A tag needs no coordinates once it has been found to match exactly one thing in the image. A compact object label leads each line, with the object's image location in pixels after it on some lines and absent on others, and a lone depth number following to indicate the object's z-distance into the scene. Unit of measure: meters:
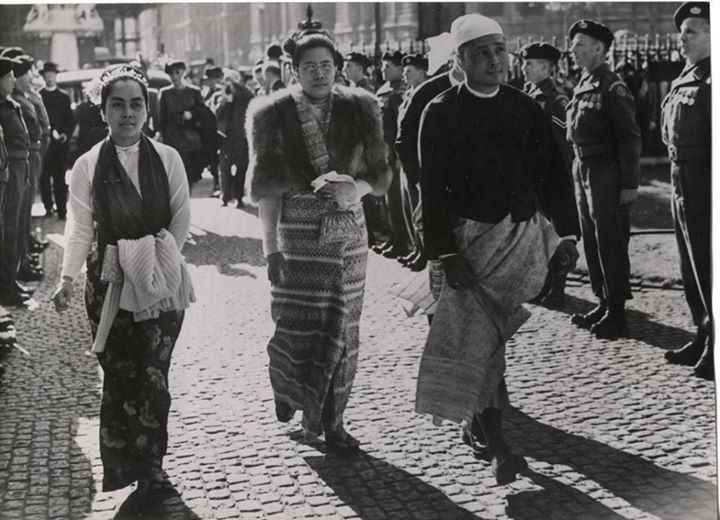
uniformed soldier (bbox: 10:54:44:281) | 7.58
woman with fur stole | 5.25
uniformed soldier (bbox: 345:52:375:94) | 8.67
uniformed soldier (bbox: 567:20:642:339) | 6.84
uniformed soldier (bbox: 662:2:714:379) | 5.68
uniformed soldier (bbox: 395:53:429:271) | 6.80
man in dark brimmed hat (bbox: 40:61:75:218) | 6.57
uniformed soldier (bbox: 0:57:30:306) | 7.27
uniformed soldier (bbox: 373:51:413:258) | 8.89
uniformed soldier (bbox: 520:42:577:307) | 7.43
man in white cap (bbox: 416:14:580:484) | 4.84
